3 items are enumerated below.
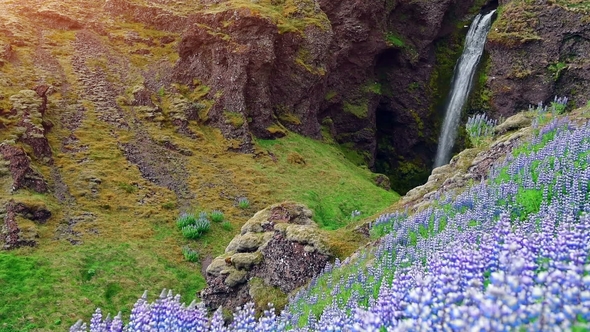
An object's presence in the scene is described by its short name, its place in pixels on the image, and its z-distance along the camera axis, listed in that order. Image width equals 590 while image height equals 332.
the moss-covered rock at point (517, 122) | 15.66
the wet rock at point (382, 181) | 30.20
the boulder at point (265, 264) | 9.75
